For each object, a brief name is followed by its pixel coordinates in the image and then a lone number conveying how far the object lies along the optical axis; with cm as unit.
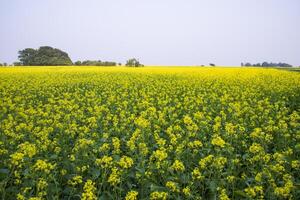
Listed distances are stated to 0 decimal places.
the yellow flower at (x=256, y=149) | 565
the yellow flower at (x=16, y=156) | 475
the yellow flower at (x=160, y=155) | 519
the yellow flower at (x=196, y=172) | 486
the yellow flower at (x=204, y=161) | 509
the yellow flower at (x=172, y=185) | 442
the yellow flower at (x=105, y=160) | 504
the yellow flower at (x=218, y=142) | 565
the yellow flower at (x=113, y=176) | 457
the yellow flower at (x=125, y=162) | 484
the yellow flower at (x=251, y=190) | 416
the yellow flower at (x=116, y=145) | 594
